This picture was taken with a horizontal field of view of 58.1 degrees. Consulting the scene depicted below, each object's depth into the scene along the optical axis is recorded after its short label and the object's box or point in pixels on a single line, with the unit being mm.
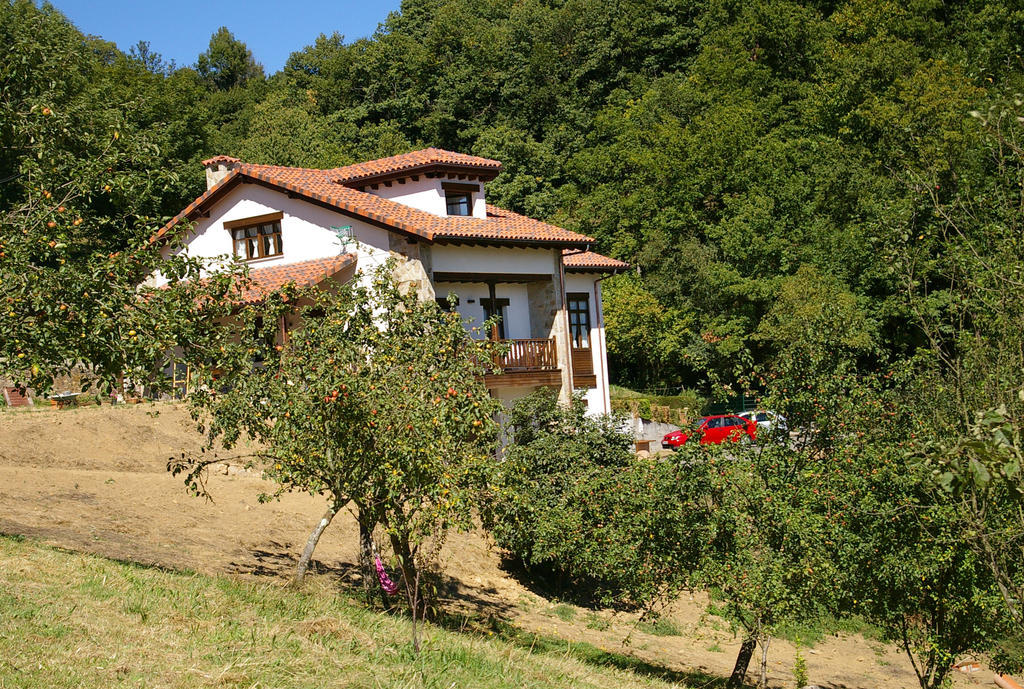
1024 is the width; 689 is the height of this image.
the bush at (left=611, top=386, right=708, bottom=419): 36344
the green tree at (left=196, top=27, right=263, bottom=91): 82750
